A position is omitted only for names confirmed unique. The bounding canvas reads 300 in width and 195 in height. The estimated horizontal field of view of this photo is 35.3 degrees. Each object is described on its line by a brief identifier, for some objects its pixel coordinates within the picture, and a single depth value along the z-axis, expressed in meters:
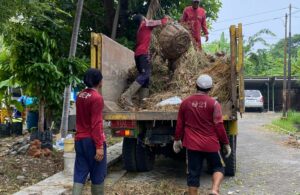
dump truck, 7.23
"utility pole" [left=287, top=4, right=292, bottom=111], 26.05
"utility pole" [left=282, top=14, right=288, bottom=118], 23.81
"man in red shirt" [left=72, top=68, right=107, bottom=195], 5.28
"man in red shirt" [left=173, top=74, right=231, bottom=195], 5.55
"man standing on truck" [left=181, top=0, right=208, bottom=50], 9.55
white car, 29.66
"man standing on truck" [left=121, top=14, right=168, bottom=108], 8.23
